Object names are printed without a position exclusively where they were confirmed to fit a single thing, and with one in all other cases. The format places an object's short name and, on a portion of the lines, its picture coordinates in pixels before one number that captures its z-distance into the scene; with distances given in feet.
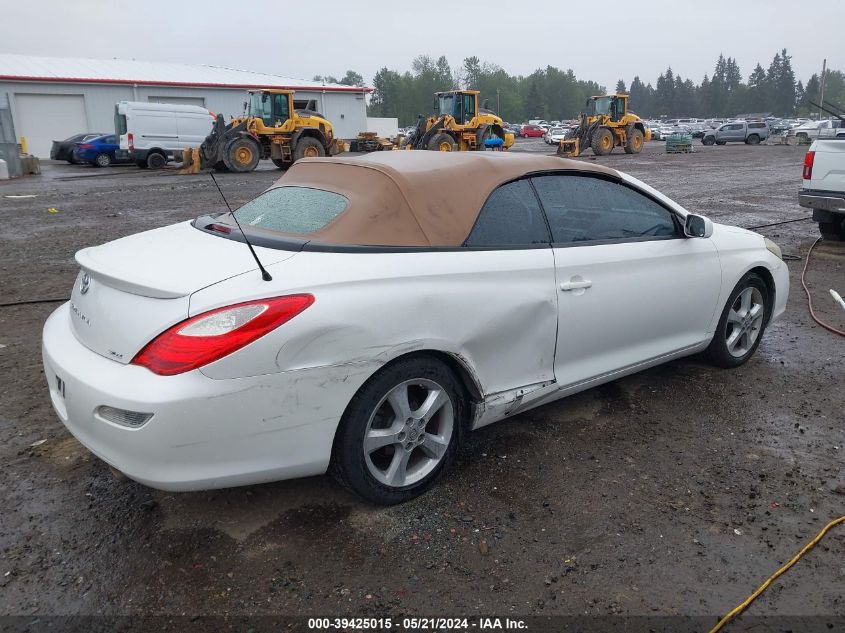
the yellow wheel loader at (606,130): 98.32
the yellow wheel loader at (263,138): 75.05
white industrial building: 122.31
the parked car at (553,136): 150.11
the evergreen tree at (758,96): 428.15
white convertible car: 8.28
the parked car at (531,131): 213.66
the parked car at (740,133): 149.07
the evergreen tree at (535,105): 427.33
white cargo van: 88.07
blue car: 92.89
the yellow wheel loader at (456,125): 86.74
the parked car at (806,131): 135.30
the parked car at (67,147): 97.09
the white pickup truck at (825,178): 27.40
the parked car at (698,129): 187.75
